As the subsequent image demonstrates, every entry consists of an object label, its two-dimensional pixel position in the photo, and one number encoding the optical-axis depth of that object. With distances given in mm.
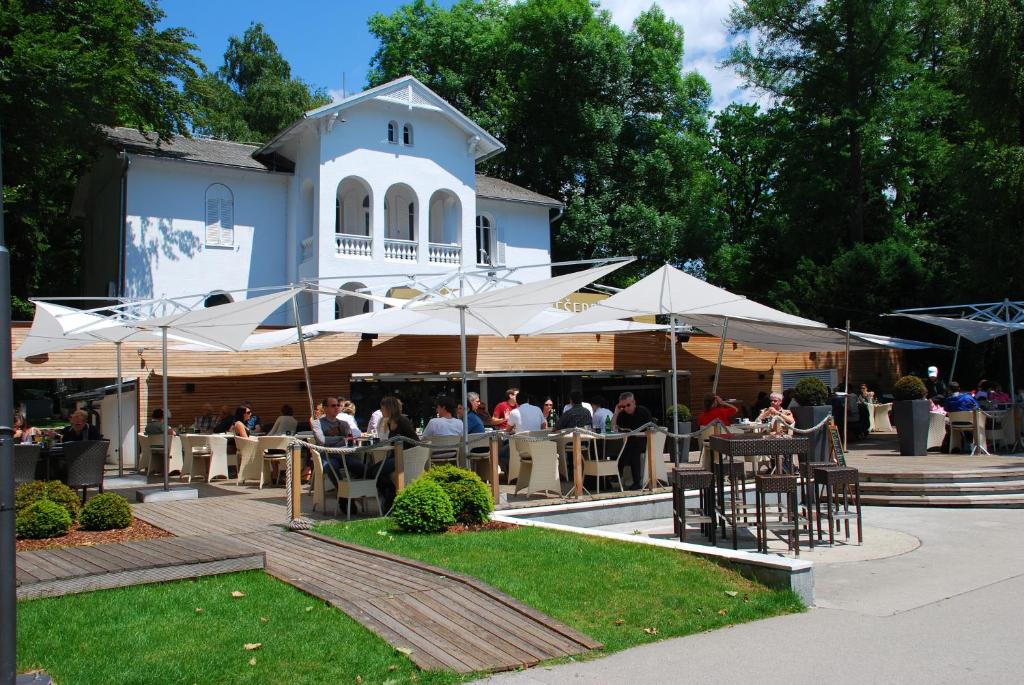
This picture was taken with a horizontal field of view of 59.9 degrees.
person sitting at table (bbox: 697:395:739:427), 12445
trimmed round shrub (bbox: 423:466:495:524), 8805
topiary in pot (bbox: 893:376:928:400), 16109
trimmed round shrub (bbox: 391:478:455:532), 8453
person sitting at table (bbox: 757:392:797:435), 11344
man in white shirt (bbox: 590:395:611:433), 12611
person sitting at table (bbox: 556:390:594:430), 11961
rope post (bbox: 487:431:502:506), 10203
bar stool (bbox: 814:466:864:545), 9461
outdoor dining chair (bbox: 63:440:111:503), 10156
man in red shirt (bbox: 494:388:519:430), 13559
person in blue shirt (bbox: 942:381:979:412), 16297
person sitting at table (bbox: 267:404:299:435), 15406
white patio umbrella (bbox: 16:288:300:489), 12422
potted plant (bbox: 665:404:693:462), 12303
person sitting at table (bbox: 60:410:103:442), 12109
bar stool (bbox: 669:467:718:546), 9109
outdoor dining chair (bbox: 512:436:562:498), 10859
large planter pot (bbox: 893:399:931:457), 15812
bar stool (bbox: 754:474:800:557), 8469
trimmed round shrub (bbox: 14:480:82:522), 8562
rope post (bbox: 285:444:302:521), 9305
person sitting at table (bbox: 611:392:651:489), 11812
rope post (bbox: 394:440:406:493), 9926
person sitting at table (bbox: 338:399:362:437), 12407
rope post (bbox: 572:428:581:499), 10703
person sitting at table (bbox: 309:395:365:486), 10289
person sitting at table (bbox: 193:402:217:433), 16266
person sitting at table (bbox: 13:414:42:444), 12484
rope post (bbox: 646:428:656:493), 11555
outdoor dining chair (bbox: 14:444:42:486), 9923
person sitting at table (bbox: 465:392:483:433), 11594
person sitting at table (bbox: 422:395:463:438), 10859
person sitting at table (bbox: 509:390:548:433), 12438
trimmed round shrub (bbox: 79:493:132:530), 8688
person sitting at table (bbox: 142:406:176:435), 14688
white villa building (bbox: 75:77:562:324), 25500
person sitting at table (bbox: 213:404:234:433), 15758
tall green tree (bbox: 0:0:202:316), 19734
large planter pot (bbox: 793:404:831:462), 12070
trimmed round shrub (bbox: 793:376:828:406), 15344
